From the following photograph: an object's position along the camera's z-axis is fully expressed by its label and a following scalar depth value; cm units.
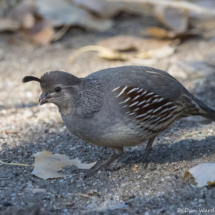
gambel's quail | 709
